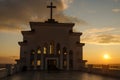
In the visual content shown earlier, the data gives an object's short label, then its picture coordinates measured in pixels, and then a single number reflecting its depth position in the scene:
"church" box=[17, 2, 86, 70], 23.39
